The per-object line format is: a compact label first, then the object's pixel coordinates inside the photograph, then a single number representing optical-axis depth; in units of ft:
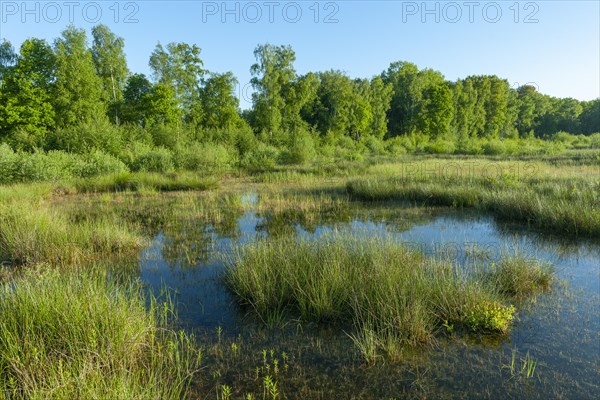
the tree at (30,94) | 87.07
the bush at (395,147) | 114.42
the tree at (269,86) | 117.19
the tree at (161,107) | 100.27
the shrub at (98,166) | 57.72
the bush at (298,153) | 82.48
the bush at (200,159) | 71.05
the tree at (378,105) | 153.79
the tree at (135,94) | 113.19
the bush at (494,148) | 106.11
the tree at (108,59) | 116.37
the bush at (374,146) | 115.96
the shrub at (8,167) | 50.90
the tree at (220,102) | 114.52
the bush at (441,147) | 115.88
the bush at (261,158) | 75.66
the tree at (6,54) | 120.57
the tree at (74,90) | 93.30
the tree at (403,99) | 164.55
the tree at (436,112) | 142.10
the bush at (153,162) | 67.36
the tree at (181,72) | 107.86
